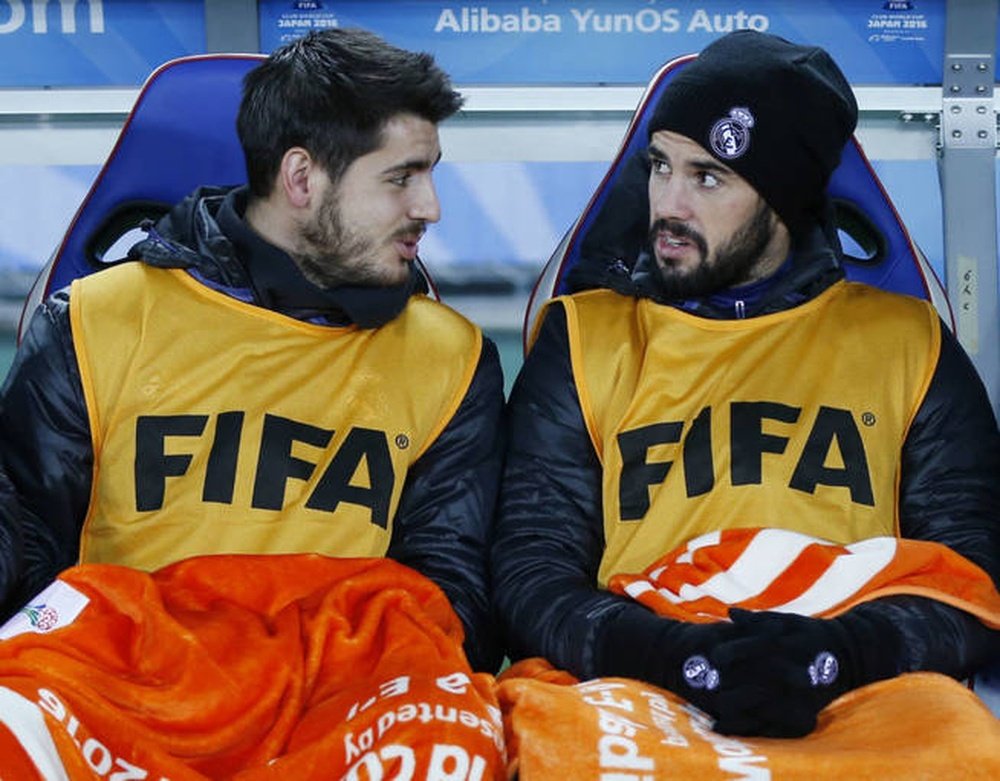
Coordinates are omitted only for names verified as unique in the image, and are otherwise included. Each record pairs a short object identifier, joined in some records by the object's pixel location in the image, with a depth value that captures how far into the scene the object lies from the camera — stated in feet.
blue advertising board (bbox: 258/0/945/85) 19.10
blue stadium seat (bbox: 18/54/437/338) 15.38
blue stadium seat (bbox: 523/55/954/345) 15.20
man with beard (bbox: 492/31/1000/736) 12.50
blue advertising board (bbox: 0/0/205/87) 19.12
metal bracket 18.90
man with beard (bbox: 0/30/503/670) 13.28
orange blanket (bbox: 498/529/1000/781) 10.03
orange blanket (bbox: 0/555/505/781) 10.22
